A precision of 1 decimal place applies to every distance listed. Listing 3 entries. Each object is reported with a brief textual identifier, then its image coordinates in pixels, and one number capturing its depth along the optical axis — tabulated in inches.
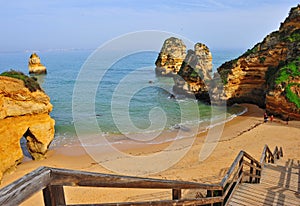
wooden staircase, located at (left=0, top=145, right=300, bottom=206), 58.2
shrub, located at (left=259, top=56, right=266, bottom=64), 1039.6
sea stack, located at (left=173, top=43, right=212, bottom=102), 1250.0
